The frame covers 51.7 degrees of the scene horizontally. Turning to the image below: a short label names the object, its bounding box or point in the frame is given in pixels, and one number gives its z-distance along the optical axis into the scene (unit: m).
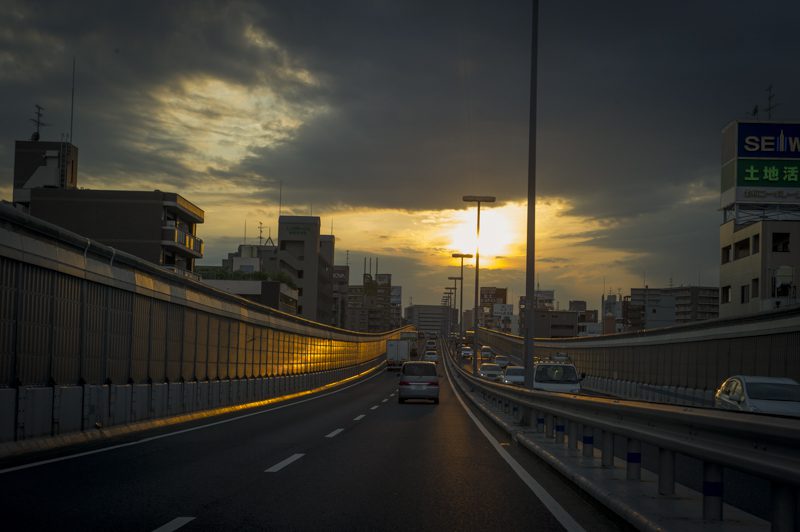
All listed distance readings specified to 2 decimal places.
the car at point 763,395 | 18.30
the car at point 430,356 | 97.81
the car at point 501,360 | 100.30
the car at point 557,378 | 30.23
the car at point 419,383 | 33.88
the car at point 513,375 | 42.75
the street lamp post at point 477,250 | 53.37
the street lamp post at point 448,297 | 133.39
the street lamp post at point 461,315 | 91.43
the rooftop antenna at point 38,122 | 87.50
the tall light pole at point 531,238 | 21.80
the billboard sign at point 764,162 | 60.06
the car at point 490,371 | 61.53
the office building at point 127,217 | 73.19
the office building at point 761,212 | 60.59
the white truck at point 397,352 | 93.69
